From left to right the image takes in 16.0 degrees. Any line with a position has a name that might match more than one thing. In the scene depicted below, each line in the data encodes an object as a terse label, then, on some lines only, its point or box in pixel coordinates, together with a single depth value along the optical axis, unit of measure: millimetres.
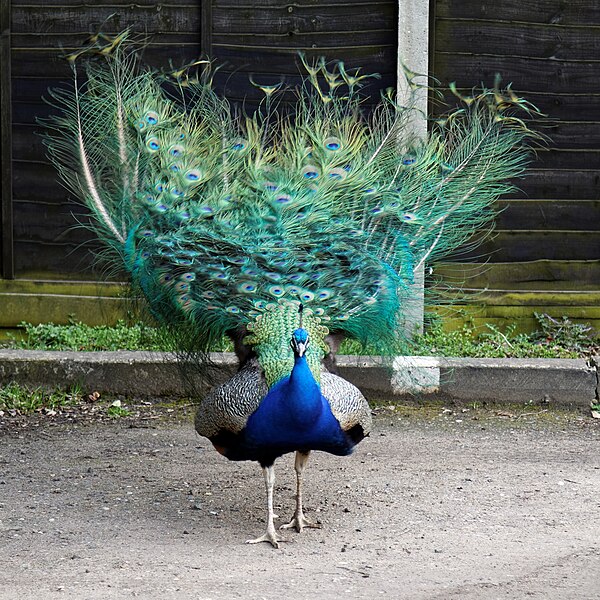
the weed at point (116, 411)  13272
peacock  9218
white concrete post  14345
